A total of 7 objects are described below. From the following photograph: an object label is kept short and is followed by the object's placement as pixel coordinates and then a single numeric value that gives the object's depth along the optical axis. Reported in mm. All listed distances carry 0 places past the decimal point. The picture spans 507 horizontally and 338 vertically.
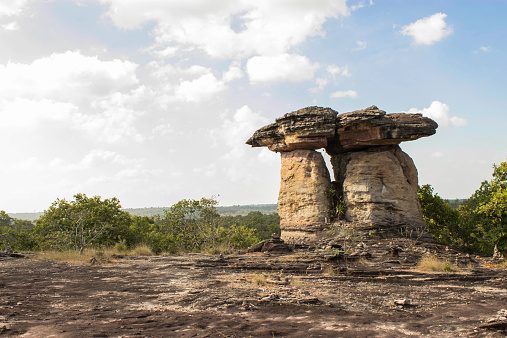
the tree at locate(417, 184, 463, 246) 26828
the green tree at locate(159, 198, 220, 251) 35844
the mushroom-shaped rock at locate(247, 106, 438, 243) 23219
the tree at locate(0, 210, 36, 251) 31125
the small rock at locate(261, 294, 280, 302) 10017
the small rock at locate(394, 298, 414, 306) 9570
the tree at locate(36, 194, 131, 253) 29031
